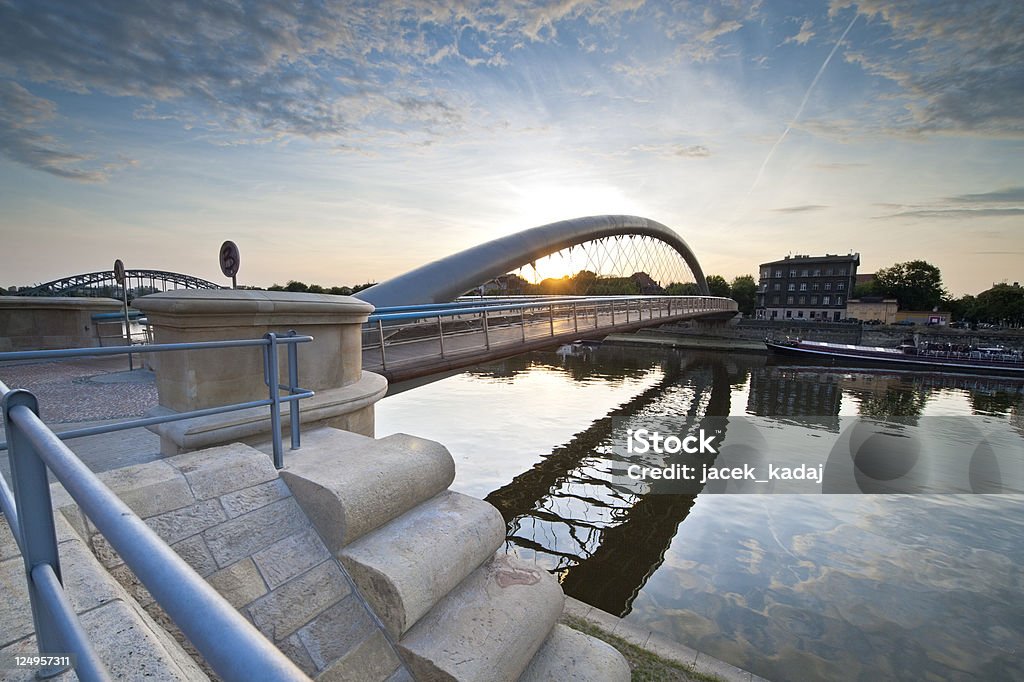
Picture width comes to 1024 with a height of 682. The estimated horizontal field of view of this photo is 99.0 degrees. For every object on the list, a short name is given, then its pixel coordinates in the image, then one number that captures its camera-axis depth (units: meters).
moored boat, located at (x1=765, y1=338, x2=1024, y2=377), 33.22
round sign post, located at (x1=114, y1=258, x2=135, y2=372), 10.31
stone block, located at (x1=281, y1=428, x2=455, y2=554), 2.38
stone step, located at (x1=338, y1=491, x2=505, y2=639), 2.14
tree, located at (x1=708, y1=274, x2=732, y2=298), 93.56
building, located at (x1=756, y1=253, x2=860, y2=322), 81.81
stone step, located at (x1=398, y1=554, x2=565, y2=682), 2.08
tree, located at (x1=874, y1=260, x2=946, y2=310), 84.81
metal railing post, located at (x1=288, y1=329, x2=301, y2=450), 3.12
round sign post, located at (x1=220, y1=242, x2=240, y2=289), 5.77
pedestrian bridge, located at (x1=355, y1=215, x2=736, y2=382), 9.04
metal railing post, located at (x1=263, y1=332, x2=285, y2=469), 2.81
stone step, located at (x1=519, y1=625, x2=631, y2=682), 2.49
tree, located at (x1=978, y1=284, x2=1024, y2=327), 67.75
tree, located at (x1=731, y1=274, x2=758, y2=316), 96.25
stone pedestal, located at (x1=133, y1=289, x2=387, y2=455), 3.20
